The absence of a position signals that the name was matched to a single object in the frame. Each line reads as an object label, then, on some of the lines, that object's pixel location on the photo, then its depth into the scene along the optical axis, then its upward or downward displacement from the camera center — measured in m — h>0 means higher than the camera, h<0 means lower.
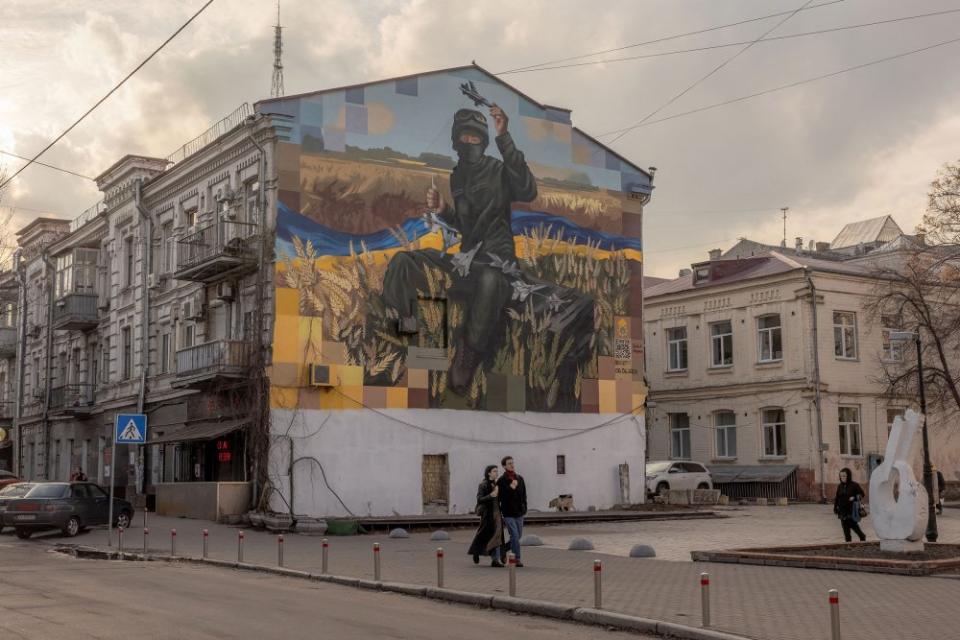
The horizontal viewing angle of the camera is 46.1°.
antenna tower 44.69 +15.37
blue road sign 24.19 +0.50
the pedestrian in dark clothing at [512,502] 18.73 -0.90
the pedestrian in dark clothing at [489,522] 18.97 -1.24
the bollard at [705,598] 11.57 -1.58
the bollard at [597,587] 13.05 -1.63
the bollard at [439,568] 15.54 -1.66
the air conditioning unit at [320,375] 32.44 +2.15
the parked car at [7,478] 38.56 -0.88
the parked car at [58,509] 28.20 -1.41
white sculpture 19.11 -0.92
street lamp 26.76 -0.10
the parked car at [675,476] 43.41 -1.15
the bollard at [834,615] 9.80 -1.48
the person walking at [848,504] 22.89 -1.20
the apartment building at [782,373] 45.88 +3.05
